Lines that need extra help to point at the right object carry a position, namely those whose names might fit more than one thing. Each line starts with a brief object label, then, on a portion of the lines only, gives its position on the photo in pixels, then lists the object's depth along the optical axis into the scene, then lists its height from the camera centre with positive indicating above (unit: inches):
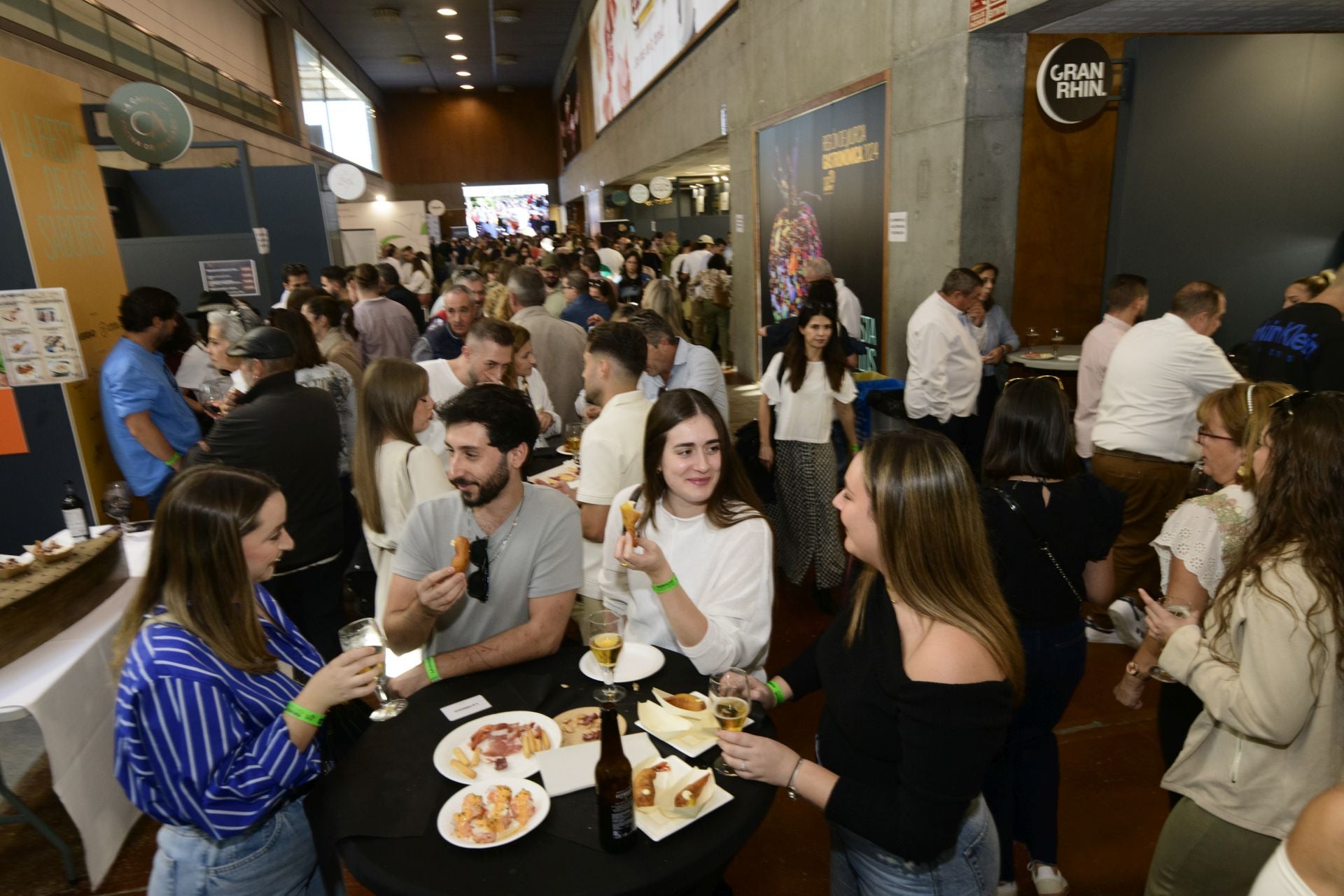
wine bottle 124.3 -37.7
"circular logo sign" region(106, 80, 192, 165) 216.8 +42.9
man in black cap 125.8 -30.0
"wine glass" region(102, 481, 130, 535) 130.0 -37.4
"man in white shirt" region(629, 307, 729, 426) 166.9 -25.7
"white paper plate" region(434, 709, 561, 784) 67.7 -43.6
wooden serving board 100.5 -43.4
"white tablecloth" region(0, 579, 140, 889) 97.3 -57.0
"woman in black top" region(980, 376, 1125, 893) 90.5 -38.7
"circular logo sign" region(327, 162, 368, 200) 552.4 +55.9
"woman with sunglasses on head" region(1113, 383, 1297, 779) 87.0 -37.7
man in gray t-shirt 89.2 -33.3
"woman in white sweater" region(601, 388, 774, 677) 83.0 -32.6
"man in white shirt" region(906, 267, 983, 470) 193.2 -32.4
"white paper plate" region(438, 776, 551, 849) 60.4 -43.8
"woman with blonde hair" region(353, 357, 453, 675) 114.7 -28.9
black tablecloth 57.2 -44.7
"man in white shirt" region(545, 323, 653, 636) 117.0 -31.7
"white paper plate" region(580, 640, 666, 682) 81.0 -43.0
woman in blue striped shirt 60.2 -34.4
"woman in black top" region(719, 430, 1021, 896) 53.6 -31.9
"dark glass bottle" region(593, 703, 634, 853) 58.7 -40.2
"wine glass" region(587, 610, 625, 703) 70.9 -34.8
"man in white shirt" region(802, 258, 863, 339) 252.7 -20.3
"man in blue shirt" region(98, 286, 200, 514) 152.6 -25.3
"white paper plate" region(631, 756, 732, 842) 60.9 -44.5
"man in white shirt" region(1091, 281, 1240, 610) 148.9 -36.3
